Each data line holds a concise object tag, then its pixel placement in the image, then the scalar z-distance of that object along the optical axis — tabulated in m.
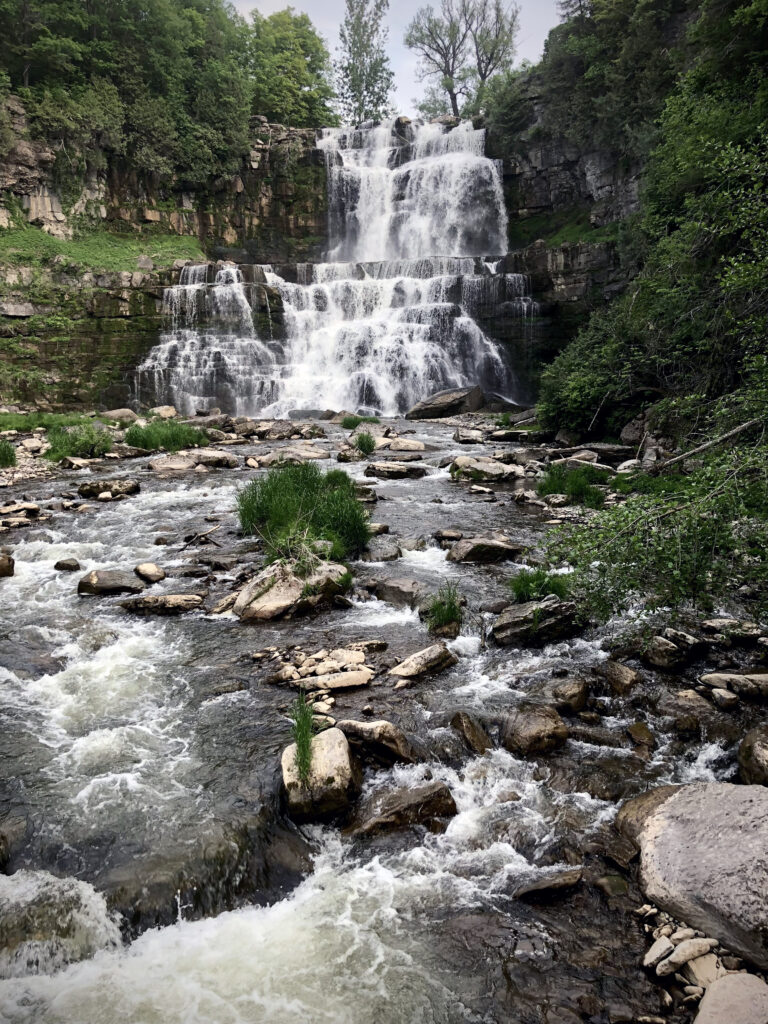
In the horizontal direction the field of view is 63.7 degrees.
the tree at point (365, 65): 55.03
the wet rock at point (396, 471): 13.71
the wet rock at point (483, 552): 8.36
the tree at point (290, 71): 43.88
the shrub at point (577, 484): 10.53
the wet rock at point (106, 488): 12.11
